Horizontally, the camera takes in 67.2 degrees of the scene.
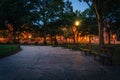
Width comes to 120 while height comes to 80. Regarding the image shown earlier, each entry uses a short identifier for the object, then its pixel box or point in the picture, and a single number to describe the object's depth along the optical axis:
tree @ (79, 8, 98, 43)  21.57
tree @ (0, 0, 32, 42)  22.52
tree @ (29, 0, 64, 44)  21.18
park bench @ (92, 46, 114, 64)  5.25
